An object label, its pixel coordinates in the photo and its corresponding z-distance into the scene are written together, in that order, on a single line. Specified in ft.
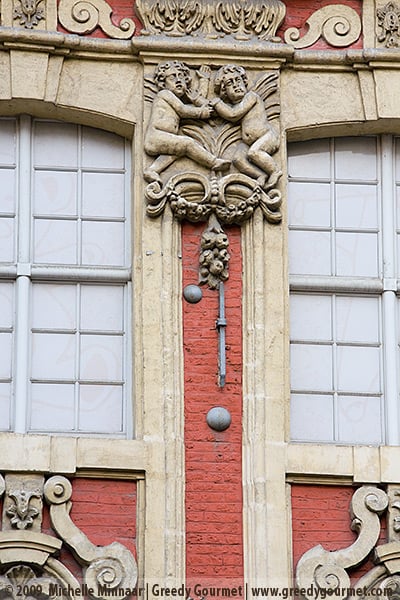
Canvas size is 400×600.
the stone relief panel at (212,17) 60.49
